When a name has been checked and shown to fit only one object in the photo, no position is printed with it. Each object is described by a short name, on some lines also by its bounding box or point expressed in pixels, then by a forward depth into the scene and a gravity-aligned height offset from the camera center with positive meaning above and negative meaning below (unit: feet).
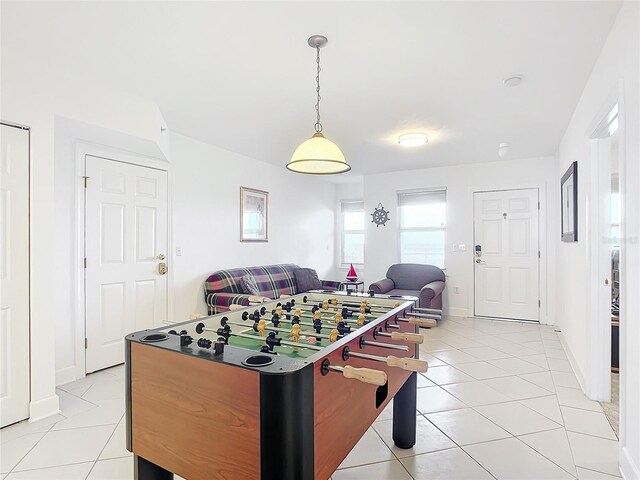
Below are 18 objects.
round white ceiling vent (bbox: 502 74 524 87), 8.68 +3.91
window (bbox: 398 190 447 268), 19.39 +0.80
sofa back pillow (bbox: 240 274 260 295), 13.71 -1.73
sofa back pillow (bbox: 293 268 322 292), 17.33 -1.91
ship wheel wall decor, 20.61 +1.45
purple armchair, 17.23 -2.01
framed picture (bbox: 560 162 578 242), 10.36 +1.15
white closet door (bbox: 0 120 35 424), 7.70 -0.71
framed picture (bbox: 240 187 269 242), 16.21 +1.20
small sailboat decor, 18.77 -1.87
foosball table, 3.15 -1.59
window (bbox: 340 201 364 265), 24.04 +0.57
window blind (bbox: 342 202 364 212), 24.04 +2.28
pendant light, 7.12 +1.86
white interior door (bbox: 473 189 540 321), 17.17 -0.67
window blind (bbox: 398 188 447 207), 19.29 +2.37
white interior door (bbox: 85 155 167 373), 10.51 -0.41
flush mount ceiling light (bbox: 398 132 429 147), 12.93 +3.68
